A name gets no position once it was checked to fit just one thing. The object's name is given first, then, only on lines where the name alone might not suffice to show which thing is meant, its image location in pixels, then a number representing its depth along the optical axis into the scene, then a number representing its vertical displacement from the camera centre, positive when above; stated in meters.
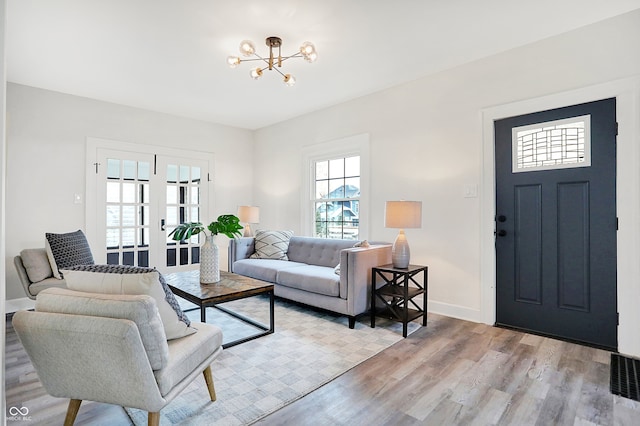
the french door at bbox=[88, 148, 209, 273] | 4.40 +0.11
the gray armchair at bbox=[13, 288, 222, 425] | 1.28 -0.54
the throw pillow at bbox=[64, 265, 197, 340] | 1.46 -0.32
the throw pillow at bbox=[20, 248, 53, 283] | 3.22 -0.51
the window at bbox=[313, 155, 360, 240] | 4.44 +0.24
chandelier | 2.67 +1.36
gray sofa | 3.05 -0.62
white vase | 3.03 -0.46
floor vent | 1.98 -1.05
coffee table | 2.59 -0.64
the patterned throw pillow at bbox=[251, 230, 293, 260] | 4.41 -0.43
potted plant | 2.97 -0.34
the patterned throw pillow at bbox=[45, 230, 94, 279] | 3.32 -0.40
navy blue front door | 2.58 -0.17
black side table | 3.01 -0.74
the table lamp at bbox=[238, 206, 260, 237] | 5.14 -0.02
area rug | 1.78 -1.06
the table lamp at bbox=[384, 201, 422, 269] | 3.12 -0.05
